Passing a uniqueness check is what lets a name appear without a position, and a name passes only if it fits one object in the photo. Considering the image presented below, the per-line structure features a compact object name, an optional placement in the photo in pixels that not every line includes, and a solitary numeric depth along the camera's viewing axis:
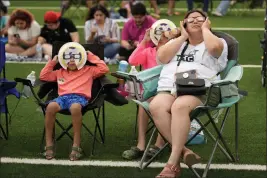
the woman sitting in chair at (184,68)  11.23
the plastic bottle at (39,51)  22.75
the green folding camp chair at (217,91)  11.39
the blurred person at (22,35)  21.87
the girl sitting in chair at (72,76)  12.59
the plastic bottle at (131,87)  12.97
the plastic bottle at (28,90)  12.99
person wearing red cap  21.92
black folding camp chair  12.63
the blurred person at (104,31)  22.45
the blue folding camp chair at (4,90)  13.04
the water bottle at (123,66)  14.02
